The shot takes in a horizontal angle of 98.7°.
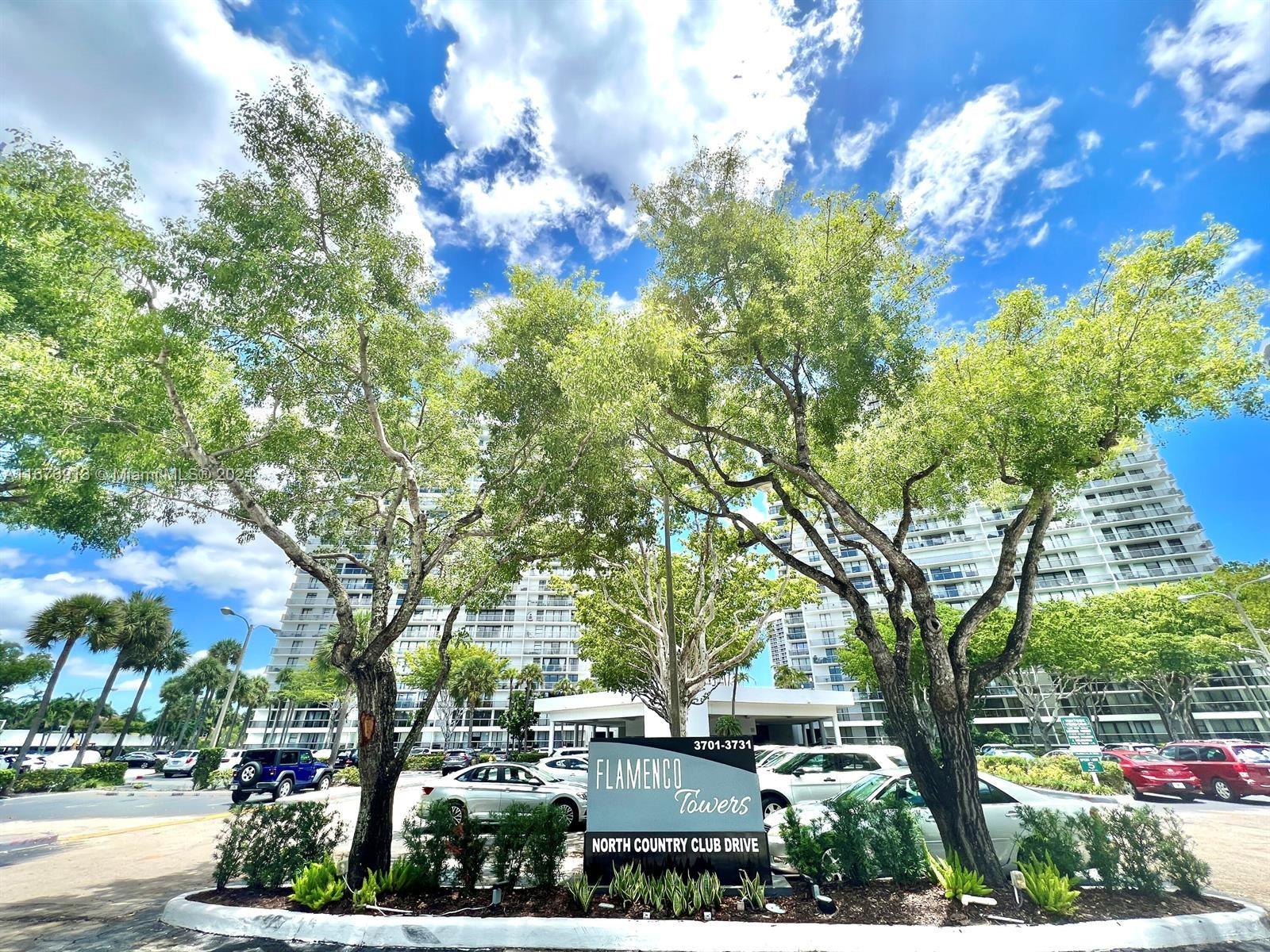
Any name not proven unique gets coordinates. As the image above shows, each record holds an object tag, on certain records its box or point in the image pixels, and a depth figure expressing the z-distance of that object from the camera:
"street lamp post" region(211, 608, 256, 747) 26.96
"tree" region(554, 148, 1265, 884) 7.46
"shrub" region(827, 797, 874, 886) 6.85
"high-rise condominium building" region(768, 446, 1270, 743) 58.06
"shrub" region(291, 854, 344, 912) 6.14
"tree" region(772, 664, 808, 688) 47.50
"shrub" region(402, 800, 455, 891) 6.69
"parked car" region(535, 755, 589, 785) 17.60
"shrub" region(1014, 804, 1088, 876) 6.55
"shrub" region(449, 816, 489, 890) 6.59
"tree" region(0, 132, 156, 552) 7.14
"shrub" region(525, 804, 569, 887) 6.78
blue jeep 20.83
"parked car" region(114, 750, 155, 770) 38.82
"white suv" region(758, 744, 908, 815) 12.20
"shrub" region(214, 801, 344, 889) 6.92
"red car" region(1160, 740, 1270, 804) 17.16
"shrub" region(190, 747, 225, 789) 27.36
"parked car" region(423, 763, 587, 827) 13.48
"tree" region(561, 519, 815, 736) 19.05
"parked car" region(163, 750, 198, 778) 34.56
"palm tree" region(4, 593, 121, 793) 33.44
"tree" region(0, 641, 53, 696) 39.12
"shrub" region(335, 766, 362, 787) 29.76
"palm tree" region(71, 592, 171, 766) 39.66
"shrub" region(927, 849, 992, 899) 6.18
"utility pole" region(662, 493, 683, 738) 13.62
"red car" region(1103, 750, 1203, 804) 18.19
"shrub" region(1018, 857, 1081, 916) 5.82
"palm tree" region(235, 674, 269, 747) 62.69
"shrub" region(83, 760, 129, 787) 28.12
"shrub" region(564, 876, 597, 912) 6.02
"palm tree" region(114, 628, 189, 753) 44.83
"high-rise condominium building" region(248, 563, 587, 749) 71.94
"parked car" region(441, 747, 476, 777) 38.19
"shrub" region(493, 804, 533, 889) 6.67
